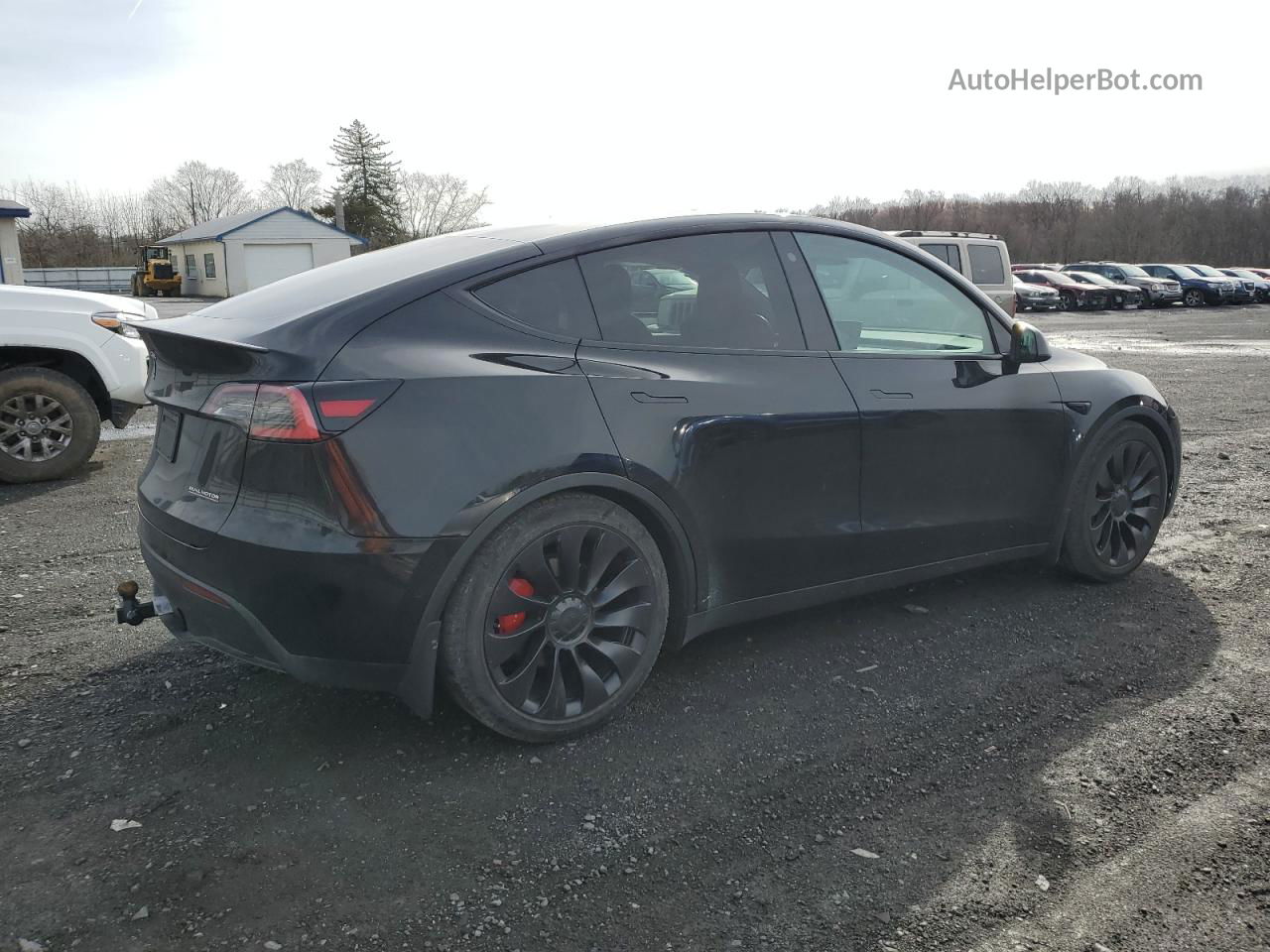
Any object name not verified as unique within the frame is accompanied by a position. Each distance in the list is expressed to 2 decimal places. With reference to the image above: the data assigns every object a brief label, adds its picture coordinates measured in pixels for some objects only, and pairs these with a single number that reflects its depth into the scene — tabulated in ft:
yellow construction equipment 174.09
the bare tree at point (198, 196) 301.63
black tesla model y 9.46
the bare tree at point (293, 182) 332.39
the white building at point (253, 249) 167.32
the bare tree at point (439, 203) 310.24
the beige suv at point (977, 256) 47.62
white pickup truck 22.79
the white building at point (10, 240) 124.36
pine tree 257.14
